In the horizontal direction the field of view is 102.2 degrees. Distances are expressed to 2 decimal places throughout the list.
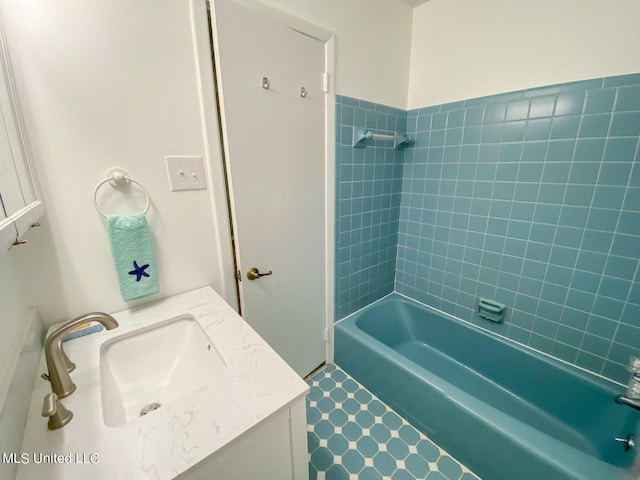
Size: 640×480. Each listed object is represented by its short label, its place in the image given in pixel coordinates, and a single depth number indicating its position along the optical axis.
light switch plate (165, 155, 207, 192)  1.01
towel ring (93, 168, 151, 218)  0.88
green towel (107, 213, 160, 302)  0.91
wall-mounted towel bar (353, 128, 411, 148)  1.51
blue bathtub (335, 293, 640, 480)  1.02
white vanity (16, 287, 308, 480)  0.50
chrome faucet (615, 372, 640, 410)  1.03
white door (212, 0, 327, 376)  1.08
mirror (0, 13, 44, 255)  0.48
